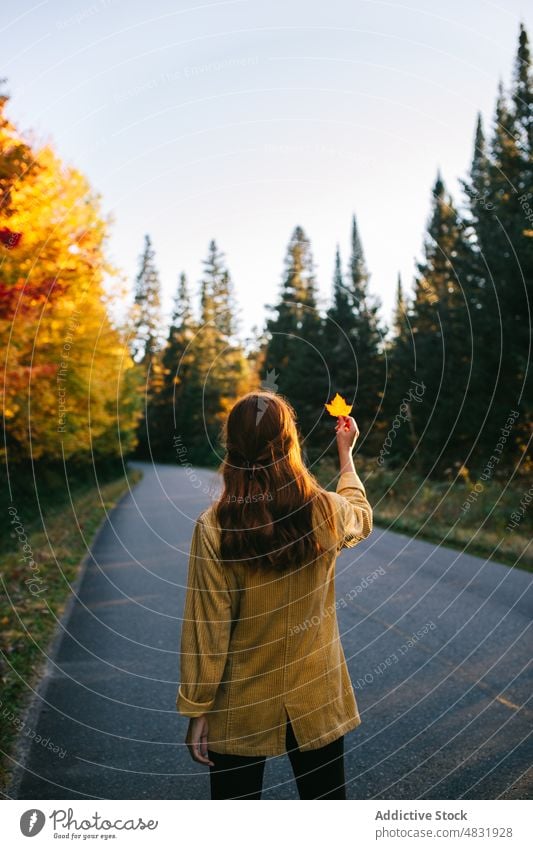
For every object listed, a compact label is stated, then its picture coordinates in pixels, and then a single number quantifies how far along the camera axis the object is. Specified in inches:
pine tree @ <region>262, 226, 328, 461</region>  961.5
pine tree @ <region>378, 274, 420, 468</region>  1163.9
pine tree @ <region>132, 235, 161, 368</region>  619.0
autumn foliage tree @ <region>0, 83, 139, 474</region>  319.9
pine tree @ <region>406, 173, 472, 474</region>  1040.2
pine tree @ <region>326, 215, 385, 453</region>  934.4
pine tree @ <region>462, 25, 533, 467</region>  764.0
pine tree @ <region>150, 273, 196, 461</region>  1410.8
